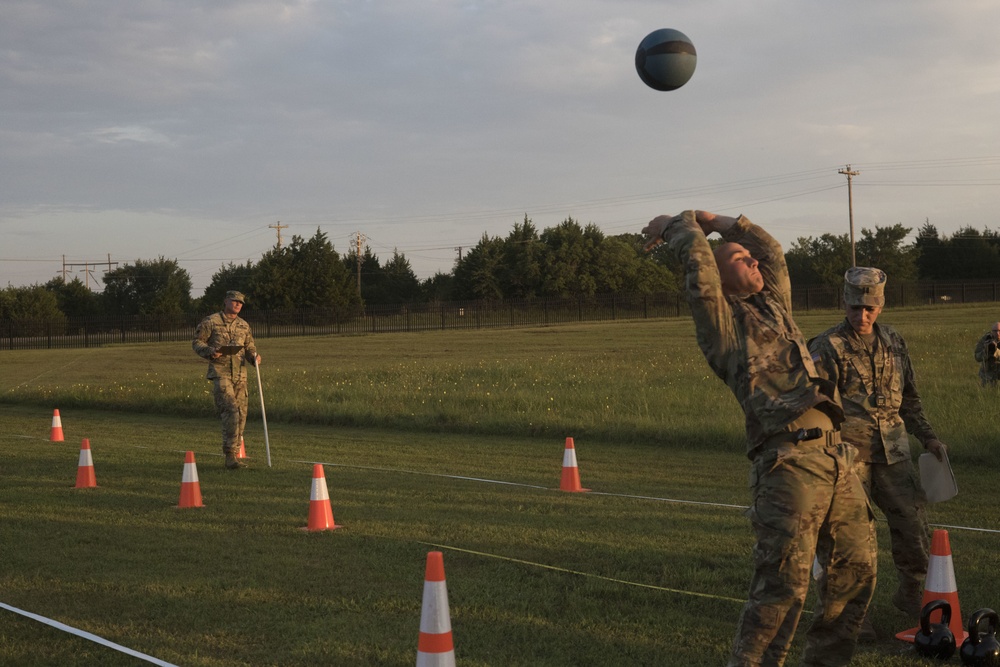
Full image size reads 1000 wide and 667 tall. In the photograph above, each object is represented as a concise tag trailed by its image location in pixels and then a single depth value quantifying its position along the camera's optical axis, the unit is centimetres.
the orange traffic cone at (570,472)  1157
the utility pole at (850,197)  7481
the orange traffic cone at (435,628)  478
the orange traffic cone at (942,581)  581
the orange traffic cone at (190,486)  1081
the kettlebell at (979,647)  530
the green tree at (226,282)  9885
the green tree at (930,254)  9500
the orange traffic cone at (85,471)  1223
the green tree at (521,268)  8500
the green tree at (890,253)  8994
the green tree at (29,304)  8056
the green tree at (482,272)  8488
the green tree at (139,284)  10131
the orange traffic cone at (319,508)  947
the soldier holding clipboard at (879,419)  630
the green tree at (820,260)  8681
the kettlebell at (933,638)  550
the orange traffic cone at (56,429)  1775
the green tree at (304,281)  8219
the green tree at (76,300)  9044
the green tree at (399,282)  10262
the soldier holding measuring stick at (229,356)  1407
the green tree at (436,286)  9928
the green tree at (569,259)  8469
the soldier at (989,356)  1320
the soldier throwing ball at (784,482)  444
